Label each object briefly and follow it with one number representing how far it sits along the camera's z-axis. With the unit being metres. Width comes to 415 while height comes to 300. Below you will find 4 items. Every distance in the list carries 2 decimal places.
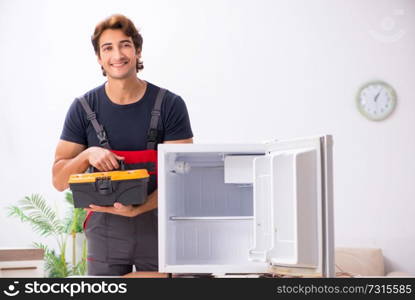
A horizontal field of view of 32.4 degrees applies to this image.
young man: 3.08
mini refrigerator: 2.37
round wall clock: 7.62
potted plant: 7.30
